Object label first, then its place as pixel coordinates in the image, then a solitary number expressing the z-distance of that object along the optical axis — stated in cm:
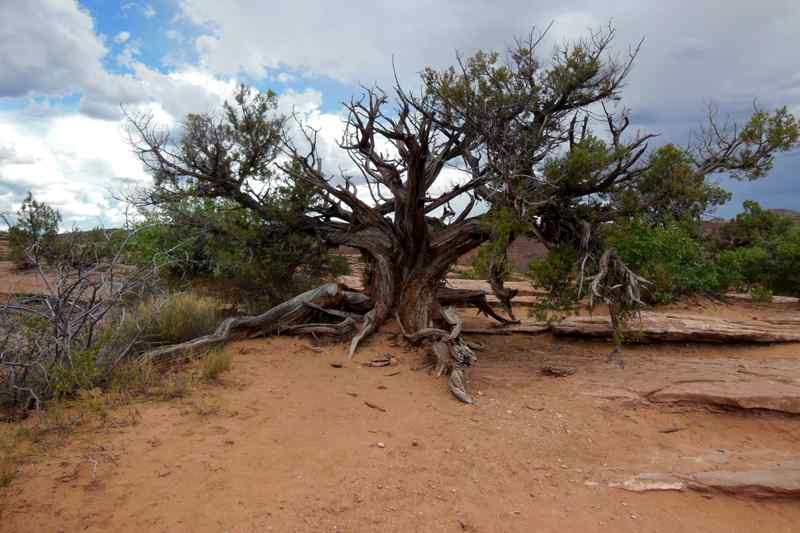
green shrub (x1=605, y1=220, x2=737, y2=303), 790
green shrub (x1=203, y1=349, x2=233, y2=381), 668
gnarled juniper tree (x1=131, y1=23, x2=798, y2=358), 779
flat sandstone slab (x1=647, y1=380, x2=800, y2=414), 633
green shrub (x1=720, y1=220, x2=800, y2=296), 1419
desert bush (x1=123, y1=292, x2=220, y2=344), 767
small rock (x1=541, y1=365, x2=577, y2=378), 791
